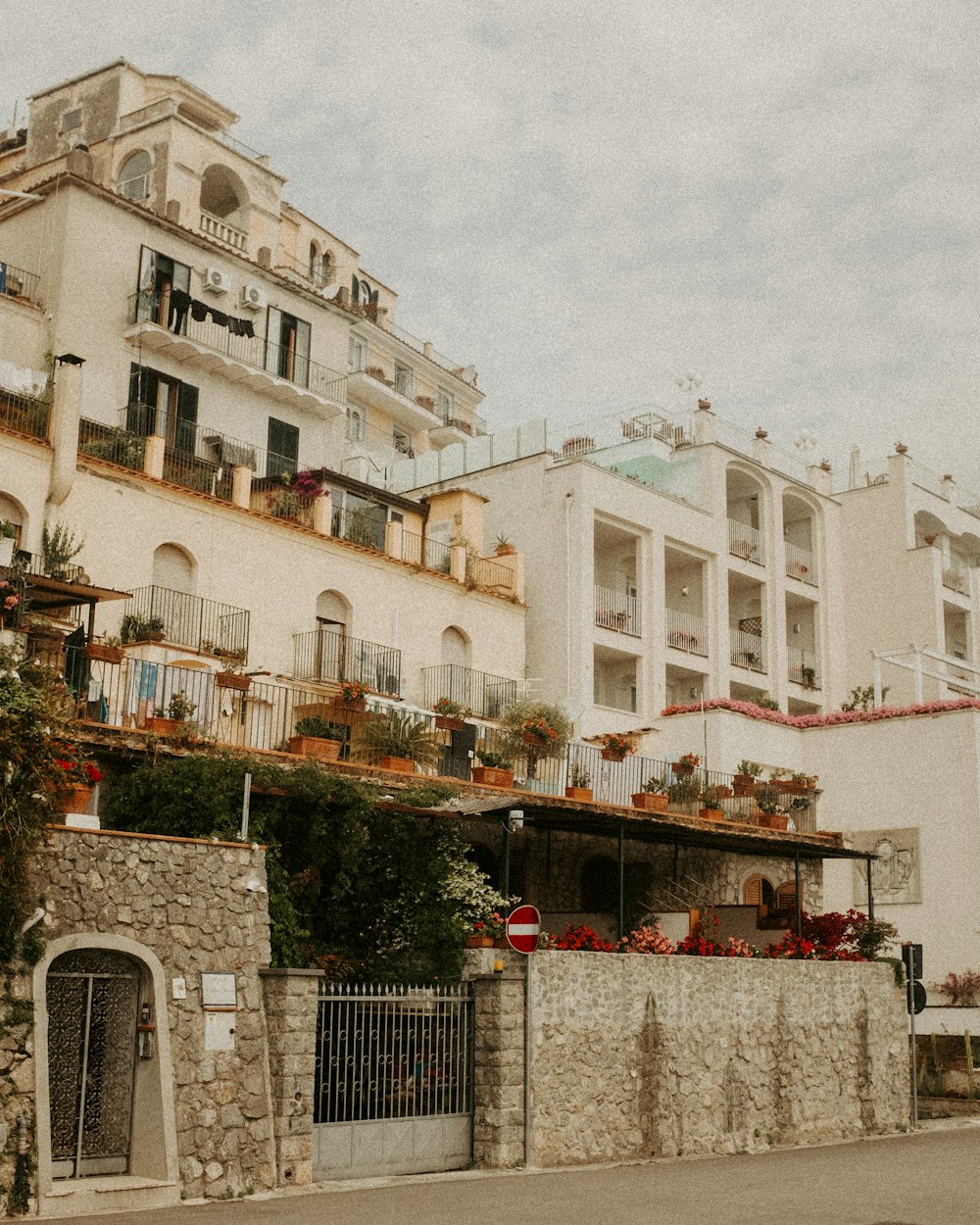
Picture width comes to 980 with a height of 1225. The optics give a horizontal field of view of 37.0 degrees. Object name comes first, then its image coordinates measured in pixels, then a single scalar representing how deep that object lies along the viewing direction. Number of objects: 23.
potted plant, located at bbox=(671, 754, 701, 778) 32.09
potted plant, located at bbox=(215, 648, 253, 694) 25.02
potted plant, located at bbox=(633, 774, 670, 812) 30.75
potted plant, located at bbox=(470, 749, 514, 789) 28.05
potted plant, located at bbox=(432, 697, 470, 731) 29.89
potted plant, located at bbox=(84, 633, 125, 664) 23.22
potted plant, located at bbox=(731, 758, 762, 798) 33.38
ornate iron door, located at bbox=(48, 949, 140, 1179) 14.81
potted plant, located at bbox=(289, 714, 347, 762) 24.98
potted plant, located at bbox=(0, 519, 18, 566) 23.09
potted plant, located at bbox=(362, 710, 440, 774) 26.52
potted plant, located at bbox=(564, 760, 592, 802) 29.88
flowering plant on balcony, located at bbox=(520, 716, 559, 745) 30.12
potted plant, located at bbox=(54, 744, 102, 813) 15.19
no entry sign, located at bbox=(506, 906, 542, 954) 19.33
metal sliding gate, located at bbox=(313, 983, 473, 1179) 17.06
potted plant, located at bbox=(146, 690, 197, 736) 21.59
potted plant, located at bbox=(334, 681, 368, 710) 27.64
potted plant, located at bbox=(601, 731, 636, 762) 31.69
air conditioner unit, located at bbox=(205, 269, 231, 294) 36.78
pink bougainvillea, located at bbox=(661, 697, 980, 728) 36.66
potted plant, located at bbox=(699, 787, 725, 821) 31.83
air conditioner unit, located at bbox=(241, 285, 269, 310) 37.75
